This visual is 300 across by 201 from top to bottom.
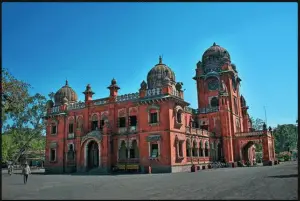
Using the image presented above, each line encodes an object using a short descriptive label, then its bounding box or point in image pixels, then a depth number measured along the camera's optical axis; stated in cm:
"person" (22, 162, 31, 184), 1630
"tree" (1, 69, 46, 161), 3800
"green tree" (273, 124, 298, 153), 9850
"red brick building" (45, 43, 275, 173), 2912
